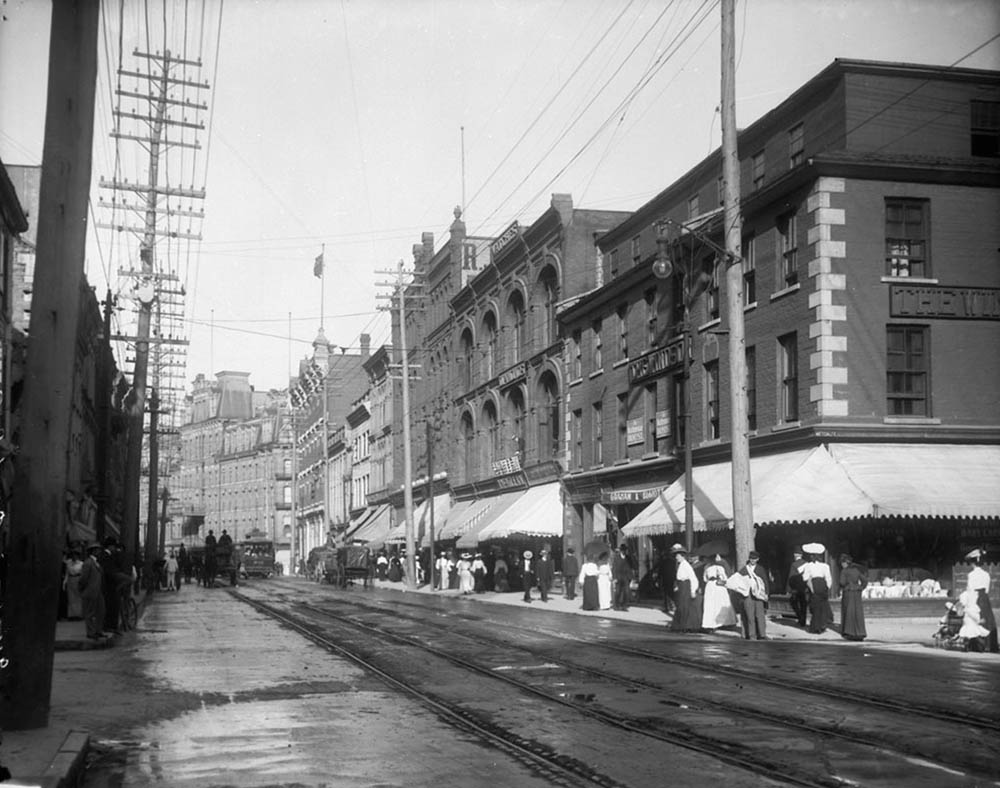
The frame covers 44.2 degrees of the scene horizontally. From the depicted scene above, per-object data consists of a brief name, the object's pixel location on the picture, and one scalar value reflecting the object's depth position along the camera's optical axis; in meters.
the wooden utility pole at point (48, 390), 10.82
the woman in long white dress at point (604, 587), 33.53
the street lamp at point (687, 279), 27.50
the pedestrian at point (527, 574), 39.41
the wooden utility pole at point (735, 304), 24.33
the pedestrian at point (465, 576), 47.75
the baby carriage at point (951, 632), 19.67
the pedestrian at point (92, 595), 21.23
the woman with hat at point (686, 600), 24.80
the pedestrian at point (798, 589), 24.84
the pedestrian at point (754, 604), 22.83
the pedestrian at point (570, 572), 38.84
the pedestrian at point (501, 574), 46.91
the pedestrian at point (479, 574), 48.56
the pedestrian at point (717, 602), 24.95
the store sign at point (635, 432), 37.38
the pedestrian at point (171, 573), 55.69
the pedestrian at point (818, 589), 23.19
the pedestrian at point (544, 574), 39.31
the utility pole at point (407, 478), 53.31
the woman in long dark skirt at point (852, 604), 22.22
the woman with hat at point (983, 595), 19.06
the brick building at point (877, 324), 25.92
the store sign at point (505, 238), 52.59
